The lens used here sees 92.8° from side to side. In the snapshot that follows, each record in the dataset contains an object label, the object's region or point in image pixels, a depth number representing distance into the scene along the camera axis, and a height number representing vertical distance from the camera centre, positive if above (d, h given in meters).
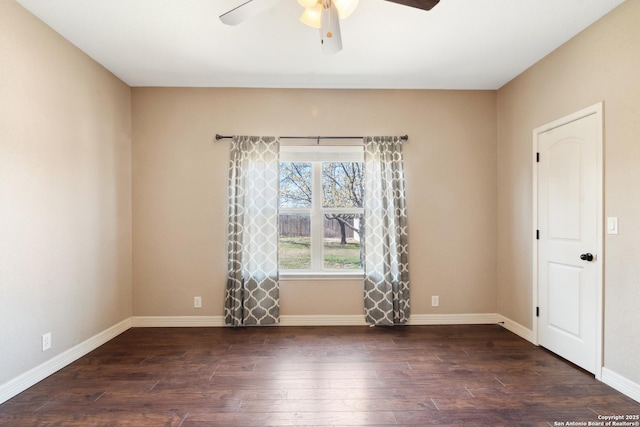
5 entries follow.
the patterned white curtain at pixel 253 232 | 3.43 -0.21
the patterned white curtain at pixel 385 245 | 3.47 -0.37
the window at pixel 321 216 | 3.64 -0.04
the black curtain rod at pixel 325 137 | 3.54 +0.88
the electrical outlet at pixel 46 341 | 2.37 -1.00
